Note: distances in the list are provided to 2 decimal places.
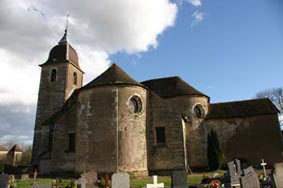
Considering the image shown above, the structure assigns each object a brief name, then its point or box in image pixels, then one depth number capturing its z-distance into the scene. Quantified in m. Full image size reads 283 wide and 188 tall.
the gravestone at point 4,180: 9.11
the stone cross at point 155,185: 9.82
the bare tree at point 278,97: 35.07
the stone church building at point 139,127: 17.75
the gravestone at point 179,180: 9.18
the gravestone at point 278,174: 8.92
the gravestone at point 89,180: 9.80
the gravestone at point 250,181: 7.44
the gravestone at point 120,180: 7.48
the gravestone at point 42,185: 7.62
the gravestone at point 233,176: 10.16
